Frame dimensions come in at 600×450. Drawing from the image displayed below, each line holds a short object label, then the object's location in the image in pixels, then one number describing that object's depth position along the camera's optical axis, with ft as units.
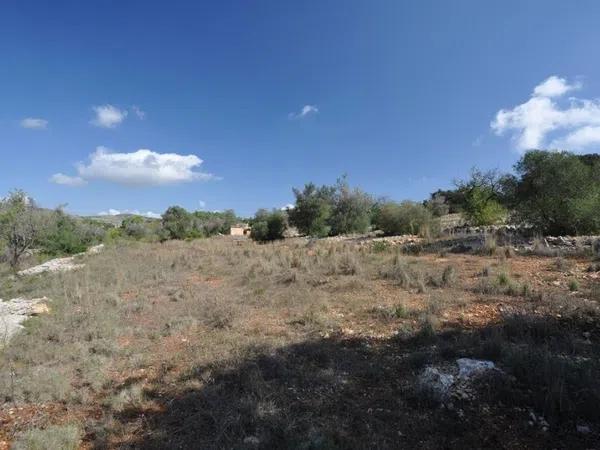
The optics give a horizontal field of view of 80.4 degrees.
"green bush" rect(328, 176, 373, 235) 94.43
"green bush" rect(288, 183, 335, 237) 94.07
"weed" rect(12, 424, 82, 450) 10.06
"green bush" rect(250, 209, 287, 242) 101.35
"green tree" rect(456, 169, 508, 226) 63.77
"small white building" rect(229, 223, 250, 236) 160.45
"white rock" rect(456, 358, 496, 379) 11.60
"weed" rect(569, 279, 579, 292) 21.20
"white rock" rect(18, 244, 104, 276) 45.67
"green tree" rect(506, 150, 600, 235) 41.88
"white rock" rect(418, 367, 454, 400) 11.01
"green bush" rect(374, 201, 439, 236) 71.92
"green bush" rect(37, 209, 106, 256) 67.10
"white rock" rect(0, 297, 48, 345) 20.93
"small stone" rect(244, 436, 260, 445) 9.63
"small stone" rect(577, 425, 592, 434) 9.20
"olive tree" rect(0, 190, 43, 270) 55.93
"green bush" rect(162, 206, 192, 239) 114.52
